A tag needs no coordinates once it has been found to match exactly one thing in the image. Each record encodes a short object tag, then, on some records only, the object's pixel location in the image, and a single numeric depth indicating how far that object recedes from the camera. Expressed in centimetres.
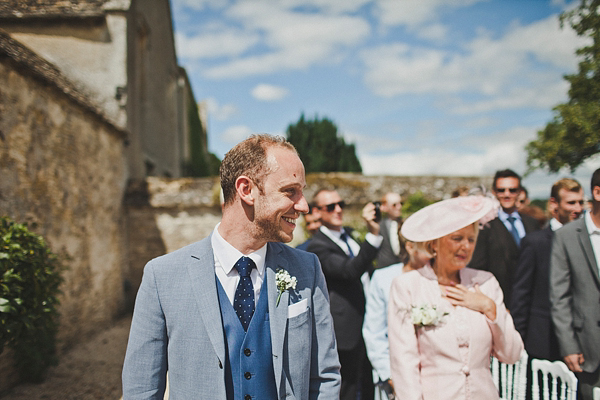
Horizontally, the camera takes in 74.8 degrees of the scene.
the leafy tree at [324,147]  1914
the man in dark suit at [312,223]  424
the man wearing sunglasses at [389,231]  503
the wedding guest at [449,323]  239
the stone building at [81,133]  536
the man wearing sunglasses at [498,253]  398
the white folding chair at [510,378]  296
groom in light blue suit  169
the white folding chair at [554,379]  272
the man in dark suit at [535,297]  344
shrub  363
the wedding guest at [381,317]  299
